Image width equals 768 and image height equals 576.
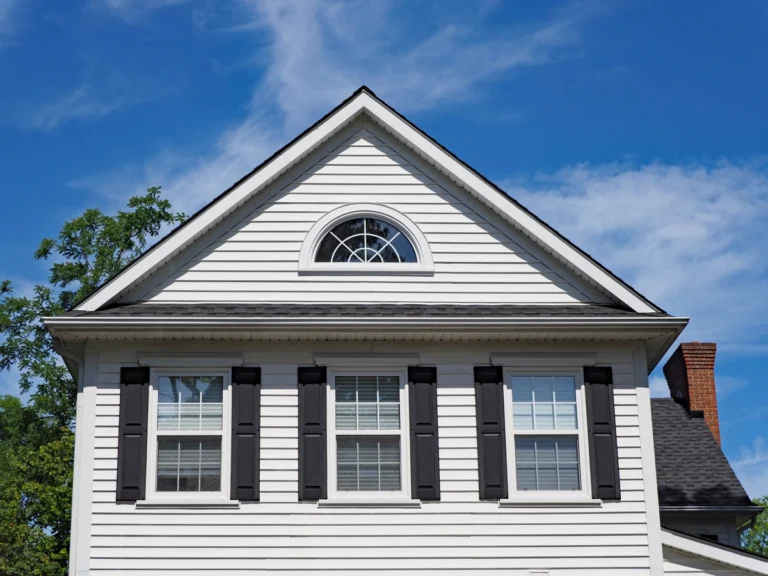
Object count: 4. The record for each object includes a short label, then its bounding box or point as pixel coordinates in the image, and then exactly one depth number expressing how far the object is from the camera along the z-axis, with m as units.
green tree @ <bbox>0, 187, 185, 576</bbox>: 28.19
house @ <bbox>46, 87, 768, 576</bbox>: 14.49
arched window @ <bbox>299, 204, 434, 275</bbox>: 15.82
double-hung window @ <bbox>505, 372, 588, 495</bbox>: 14.98
